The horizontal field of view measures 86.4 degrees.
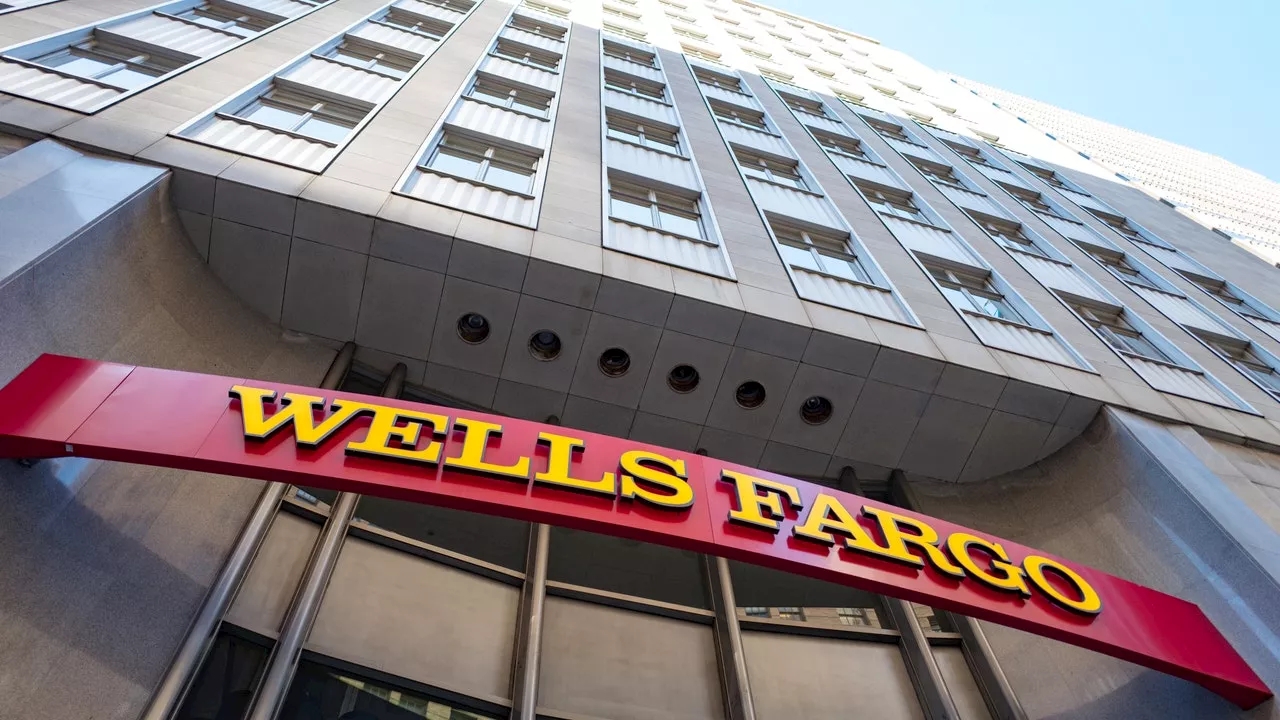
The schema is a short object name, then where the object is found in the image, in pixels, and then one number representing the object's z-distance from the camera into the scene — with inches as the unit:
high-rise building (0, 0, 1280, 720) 270.4
